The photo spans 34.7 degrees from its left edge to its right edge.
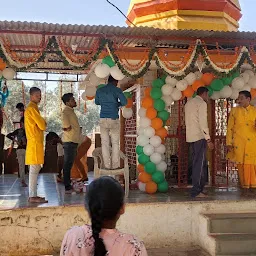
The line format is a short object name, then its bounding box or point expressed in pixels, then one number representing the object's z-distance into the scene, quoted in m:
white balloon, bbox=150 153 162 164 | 7.62
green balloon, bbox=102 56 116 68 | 6.99
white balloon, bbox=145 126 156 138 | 7.64
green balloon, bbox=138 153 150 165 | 7.70
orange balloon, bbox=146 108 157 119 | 7.70
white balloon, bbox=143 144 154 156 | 7.64
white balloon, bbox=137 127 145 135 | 7.77
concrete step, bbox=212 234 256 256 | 5.76
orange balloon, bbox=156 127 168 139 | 7.72
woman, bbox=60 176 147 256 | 1.99
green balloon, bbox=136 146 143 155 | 7.79
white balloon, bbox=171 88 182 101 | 7.70
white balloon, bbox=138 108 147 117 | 7.82
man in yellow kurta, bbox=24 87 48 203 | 6.31
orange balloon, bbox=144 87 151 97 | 7.94
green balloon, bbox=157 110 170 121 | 7.73
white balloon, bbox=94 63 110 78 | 6.95
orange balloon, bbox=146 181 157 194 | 7.53
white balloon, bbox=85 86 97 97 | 8.08
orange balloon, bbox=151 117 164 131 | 7.68
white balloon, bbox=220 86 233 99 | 7.93
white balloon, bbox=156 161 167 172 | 7.68
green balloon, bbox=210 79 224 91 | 7.88
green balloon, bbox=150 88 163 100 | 7.70
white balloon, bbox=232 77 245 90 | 7.93
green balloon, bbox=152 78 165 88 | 7.82
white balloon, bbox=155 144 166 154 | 7.66
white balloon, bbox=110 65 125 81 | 6.95
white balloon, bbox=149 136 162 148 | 7.61
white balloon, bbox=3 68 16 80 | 7.01
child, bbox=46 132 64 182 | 9.67
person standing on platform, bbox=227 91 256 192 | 7.71
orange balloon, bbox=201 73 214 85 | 7.89
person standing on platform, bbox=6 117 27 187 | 8.26
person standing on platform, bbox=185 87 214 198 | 6.92
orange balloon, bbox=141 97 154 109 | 7.80
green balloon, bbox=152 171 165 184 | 7.62
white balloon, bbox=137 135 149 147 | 7.70
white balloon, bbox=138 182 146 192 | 7.68
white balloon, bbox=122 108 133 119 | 8.66
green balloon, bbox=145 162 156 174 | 7.63
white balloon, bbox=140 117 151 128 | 7.71
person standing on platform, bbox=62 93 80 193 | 7.46
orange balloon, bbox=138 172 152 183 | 7.68
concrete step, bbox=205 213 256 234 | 6.16
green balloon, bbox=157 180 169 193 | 7.69
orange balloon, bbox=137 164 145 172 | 7.82
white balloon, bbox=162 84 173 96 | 7.67
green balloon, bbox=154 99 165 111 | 7.66
